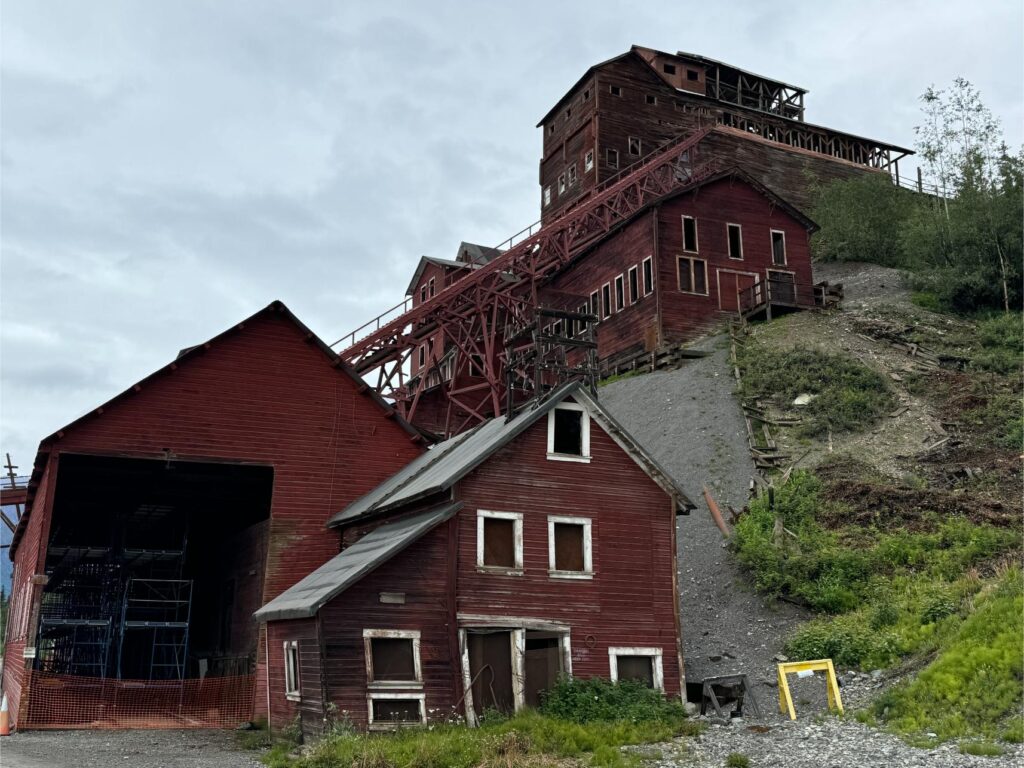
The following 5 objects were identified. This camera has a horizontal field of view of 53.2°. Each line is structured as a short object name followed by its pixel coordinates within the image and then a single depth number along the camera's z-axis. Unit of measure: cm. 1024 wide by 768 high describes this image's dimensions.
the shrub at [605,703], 2116
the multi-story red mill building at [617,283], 4809
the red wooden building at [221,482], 2583
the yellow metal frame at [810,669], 2027
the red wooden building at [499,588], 2052
